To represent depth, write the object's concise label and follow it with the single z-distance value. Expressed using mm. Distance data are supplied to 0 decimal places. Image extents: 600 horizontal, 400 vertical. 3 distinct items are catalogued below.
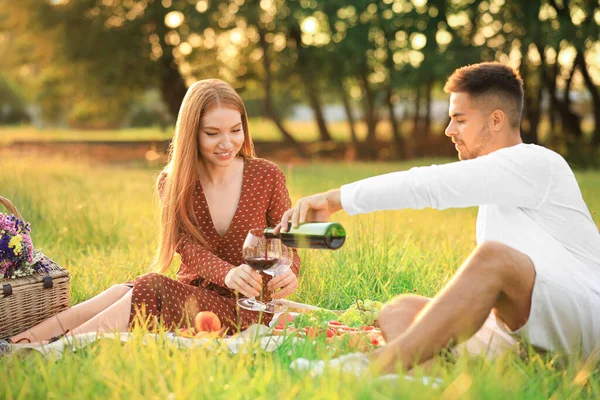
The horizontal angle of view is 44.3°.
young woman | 3785
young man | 2789
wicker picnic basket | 3789
